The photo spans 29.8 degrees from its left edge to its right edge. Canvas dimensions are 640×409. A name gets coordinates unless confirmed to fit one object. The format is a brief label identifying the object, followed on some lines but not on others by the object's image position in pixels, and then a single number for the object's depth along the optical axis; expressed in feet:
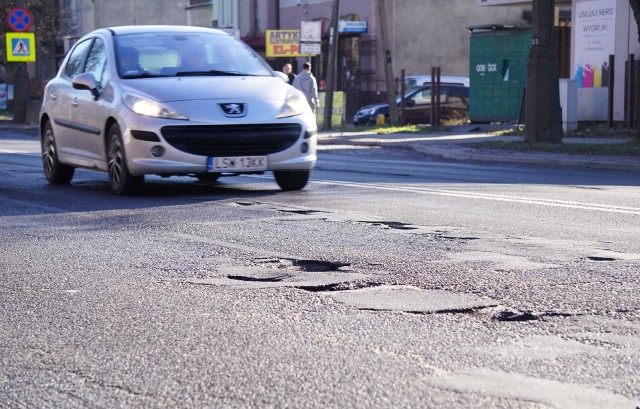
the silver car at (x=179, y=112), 36.22
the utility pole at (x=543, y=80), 69.51
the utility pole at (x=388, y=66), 108.27
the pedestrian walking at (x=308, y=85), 90.38
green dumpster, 108.47
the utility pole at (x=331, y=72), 109.91
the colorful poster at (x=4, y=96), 182.60
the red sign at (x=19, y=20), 134.21
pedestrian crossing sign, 134.00
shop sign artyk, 127.85
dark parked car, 118.62
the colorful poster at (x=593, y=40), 94.48
